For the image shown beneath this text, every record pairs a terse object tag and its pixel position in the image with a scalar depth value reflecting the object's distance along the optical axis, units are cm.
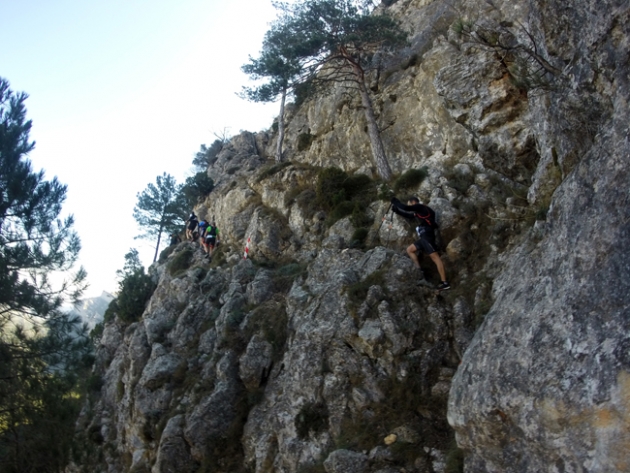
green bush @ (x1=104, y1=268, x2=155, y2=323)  2405
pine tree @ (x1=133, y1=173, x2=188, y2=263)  3822
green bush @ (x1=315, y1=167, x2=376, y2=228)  1686
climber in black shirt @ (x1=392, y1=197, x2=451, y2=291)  1105
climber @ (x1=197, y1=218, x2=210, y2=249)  2387
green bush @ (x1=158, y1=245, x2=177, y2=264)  2915
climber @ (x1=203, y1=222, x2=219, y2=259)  2320
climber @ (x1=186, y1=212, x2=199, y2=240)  2678
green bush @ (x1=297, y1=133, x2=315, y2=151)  2477
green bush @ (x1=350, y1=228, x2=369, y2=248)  1471
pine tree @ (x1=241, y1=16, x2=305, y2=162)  1967
